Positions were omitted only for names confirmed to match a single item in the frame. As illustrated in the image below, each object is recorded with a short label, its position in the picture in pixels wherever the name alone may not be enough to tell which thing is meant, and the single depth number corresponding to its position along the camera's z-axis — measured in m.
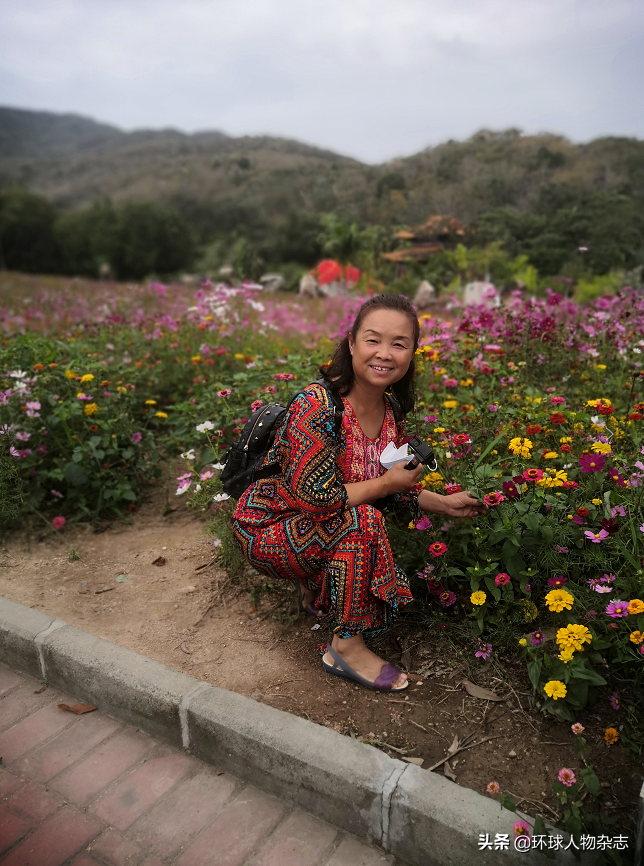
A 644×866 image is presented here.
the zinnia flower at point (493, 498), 1.86
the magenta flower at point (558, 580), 1.82
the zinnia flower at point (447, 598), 2.10
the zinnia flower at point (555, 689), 1.65
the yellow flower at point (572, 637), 1.66
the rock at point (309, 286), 9.90
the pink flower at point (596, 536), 1.84
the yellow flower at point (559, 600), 1.70
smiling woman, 1.89
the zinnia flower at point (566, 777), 1.51
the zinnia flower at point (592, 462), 1.91
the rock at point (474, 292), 7.91
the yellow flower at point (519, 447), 2.05
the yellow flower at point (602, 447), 2.06
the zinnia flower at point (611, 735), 1.64
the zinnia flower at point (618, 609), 1.68
